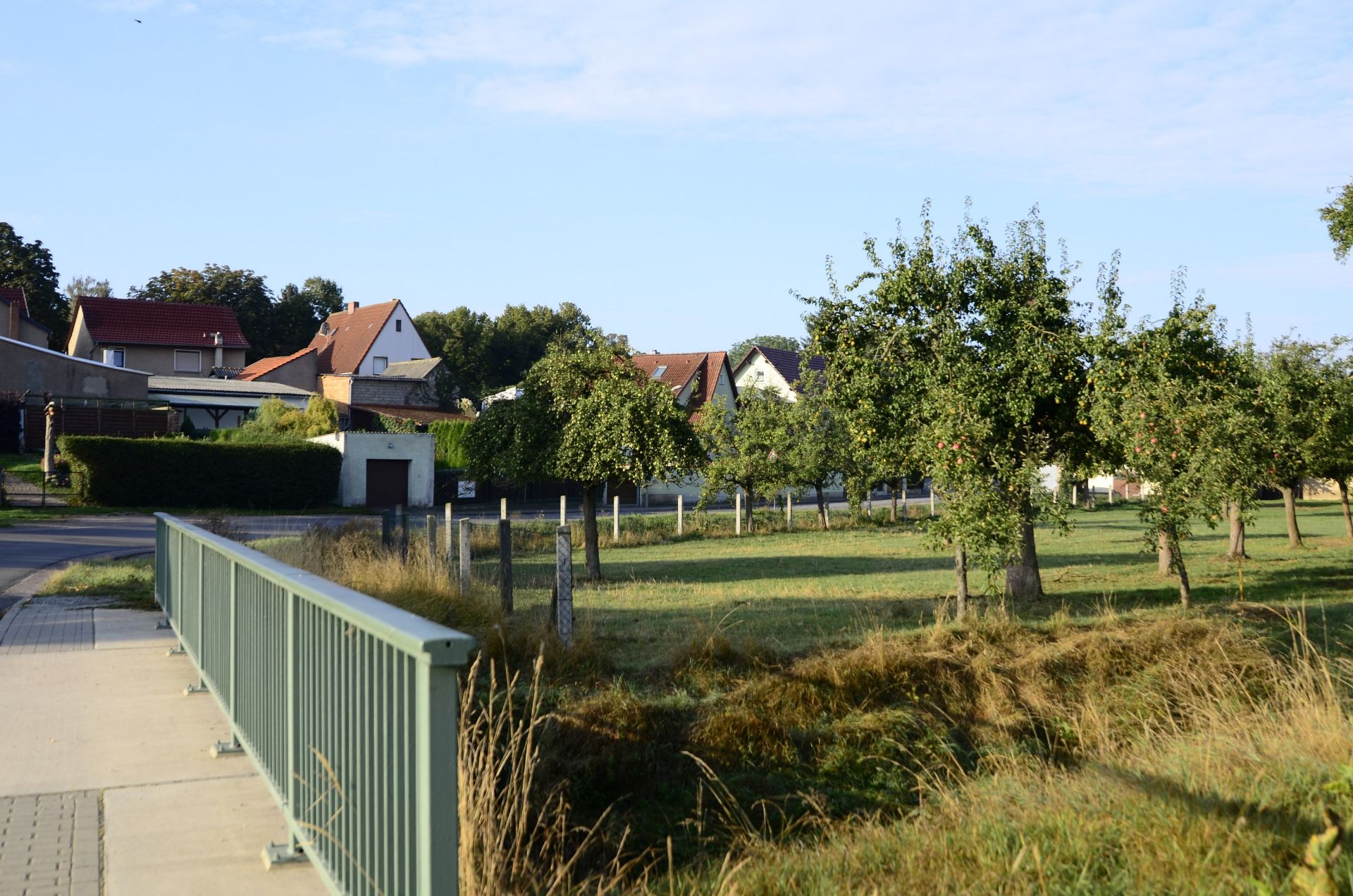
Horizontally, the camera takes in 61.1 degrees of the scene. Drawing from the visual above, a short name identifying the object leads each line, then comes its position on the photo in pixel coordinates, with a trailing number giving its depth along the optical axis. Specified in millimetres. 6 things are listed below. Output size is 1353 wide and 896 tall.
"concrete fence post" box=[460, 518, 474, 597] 13148
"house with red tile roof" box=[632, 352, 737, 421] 62156
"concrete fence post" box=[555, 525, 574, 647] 10367
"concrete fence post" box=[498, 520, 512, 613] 12773
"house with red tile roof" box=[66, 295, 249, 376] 59688
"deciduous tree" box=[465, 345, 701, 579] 18594
